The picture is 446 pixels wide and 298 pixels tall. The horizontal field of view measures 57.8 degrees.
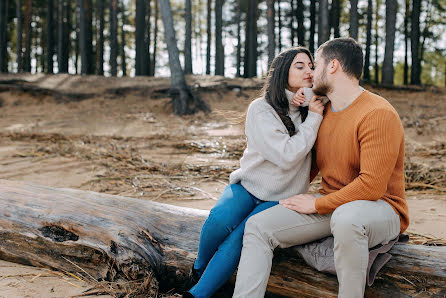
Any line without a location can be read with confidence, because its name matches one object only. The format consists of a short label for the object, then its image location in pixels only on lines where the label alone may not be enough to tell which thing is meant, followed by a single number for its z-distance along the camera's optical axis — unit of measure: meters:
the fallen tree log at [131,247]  2.29
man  2.11
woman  2.44
